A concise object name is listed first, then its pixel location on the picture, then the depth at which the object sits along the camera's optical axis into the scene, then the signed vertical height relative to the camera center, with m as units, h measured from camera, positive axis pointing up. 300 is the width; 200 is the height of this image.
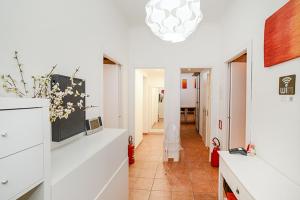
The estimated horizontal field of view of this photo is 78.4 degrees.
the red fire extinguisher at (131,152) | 3.75 -1.11
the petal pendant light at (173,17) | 1.80 +0.86
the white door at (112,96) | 3.60 +0.05
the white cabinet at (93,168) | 1.11 -0.52
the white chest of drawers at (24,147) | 0.70 -0.21
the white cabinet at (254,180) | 1.28 -0.66
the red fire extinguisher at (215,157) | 3.68 -1.18
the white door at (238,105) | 3.43 -0.12
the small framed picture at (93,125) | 2.06 -0.32
